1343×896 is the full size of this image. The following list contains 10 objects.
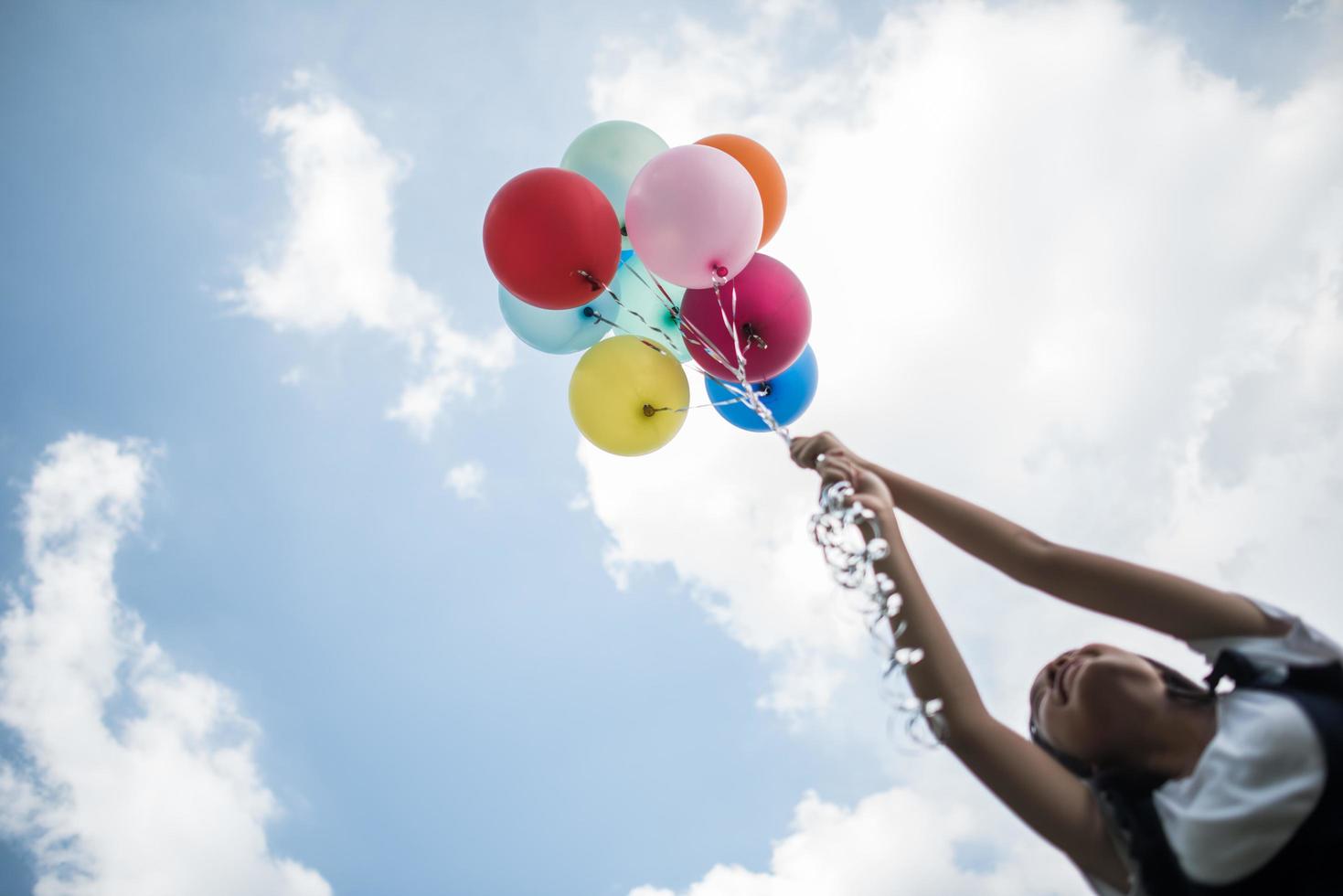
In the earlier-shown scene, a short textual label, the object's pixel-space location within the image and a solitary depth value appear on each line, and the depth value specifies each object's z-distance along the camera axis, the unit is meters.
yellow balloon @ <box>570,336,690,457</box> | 2.96
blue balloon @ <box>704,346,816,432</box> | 3.06
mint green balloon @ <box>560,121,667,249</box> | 3.27
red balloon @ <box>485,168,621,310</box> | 2.64
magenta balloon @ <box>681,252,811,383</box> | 2.75
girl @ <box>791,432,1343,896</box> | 1.08
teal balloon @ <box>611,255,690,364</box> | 3.34
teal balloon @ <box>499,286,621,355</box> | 3.29
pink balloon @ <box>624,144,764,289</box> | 2.59
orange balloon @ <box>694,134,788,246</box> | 3.26
